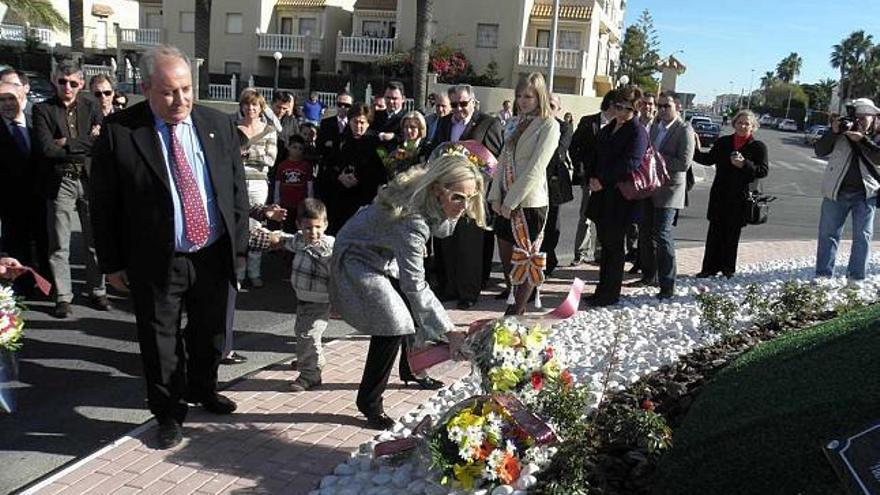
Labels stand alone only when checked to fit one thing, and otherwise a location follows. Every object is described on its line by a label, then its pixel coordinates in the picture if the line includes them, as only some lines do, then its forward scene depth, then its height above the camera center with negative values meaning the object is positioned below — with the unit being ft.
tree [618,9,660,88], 186.05 +17.21
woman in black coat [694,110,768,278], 25.38 -1.70
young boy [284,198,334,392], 15.71 -3.78
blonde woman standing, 19.54 -1.68
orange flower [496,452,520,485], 10.63 -4.83
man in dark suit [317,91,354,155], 25.82 -1.05
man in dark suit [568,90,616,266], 26.18 -1.25
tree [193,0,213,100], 79.51 +5.77
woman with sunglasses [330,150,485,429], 12.55 -2.62
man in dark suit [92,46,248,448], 12.46 -2.08
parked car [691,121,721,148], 124.57 -0.30
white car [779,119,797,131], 272.72 +3.84
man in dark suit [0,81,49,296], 20.27 -3.12
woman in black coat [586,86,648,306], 21.47 -1.72
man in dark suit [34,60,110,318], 20.21 -1.85
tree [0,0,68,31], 86.77 +7.67
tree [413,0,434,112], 74.38 +5.32
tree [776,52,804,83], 465.43 +41.74
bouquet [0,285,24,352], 12.94 -4.11
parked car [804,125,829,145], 189.06 +1.00
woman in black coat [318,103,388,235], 24.70 -2.20
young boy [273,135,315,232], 25.54 -2.60
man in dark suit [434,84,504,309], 22.13 -3.54
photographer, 23.80 -1.31
